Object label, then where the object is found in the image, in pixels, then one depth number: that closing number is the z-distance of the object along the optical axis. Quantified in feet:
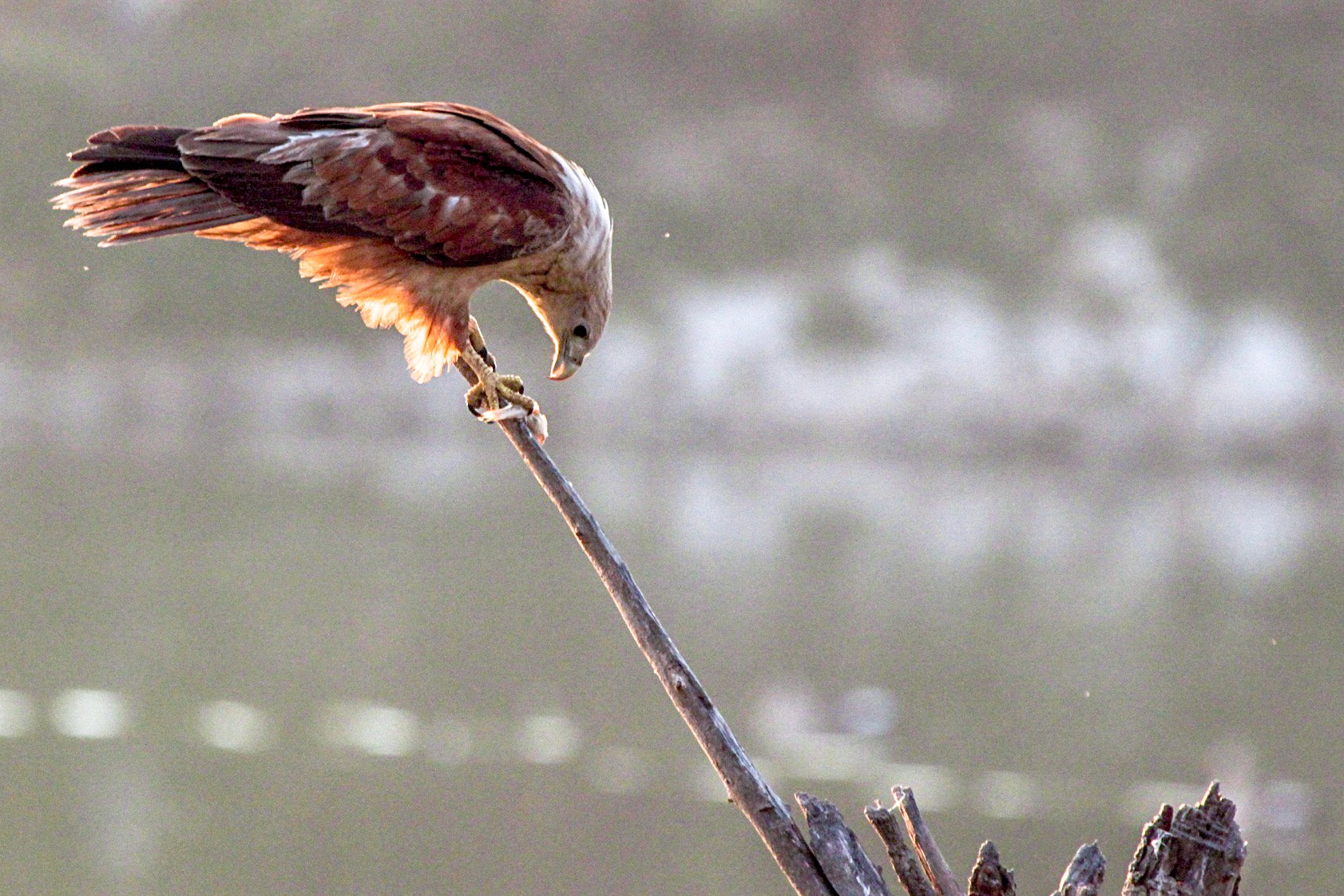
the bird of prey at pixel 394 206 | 53.04
